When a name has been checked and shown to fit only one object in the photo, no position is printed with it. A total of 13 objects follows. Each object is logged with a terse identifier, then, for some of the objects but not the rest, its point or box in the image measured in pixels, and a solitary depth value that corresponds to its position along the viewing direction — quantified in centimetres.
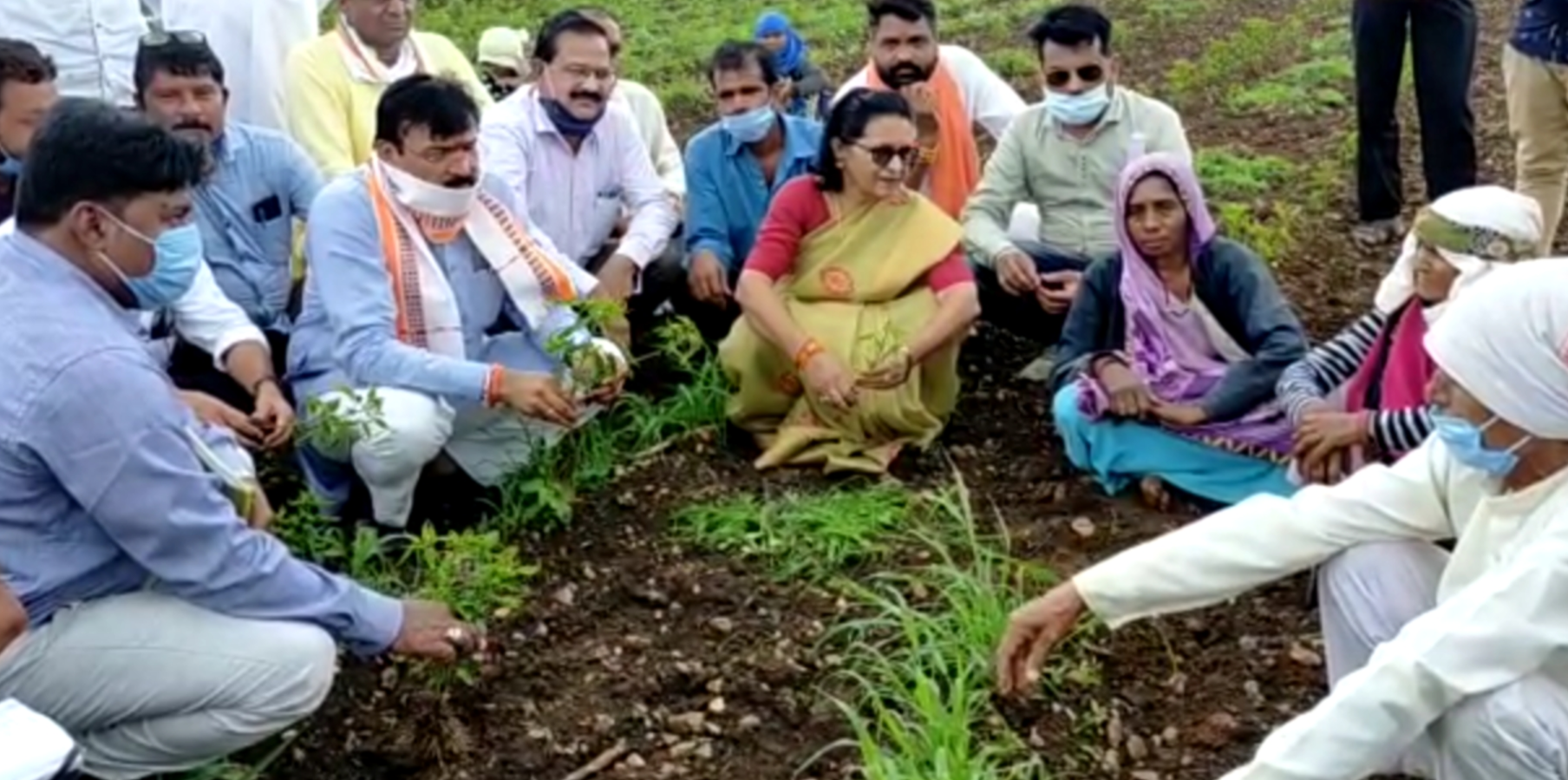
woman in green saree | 485
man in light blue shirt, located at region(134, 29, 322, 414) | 474
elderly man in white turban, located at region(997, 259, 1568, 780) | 261
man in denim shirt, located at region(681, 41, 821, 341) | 550
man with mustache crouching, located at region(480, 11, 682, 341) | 532
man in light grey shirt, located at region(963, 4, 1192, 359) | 535
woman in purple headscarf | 456
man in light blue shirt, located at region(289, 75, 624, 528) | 441
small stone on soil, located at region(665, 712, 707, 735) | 371
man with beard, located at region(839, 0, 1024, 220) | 580
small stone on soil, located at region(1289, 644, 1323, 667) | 388
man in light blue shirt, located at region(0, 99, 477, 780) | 316
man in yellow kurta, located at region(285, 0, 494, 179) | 538
